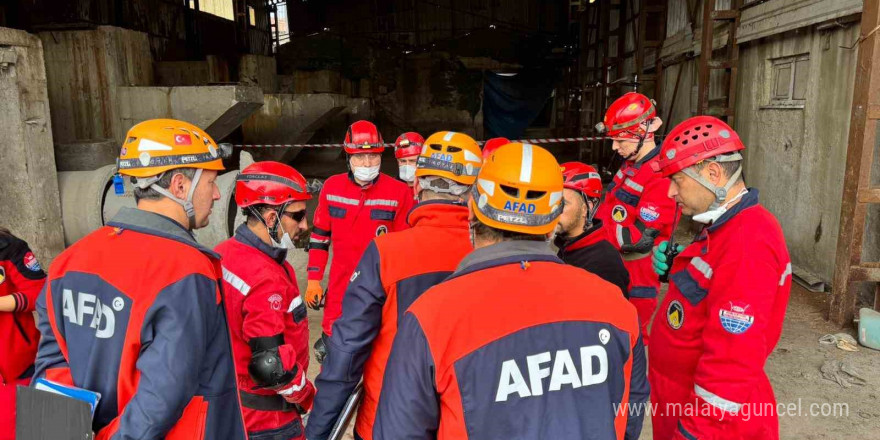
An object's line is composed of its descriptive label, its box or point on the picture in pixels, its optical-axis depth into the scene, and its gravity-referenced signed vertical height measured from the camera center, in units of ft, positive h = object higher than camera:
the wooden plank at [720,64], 24.90 +1.99
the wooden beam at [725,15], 24.81 +4.10
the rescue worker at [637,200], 12.17 -1.98
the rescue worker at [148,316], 5.65 -2.04
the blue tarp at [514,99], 71.77 +1.51
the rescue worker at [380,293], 6.64 -2.08
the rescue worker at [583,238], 9.76 -2.18
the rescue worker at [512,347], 4.58 -1.89
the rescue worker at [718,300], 6.58 -2.28
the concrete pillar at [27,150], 21.35 -1.38
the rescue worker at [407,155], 14.96 -1.11
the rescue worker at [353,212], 13.94 -2.44
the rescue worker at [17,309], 9.04 -3.06
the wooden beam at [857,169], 15.47 -1.66
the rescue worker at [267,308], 7.70 -2.69
